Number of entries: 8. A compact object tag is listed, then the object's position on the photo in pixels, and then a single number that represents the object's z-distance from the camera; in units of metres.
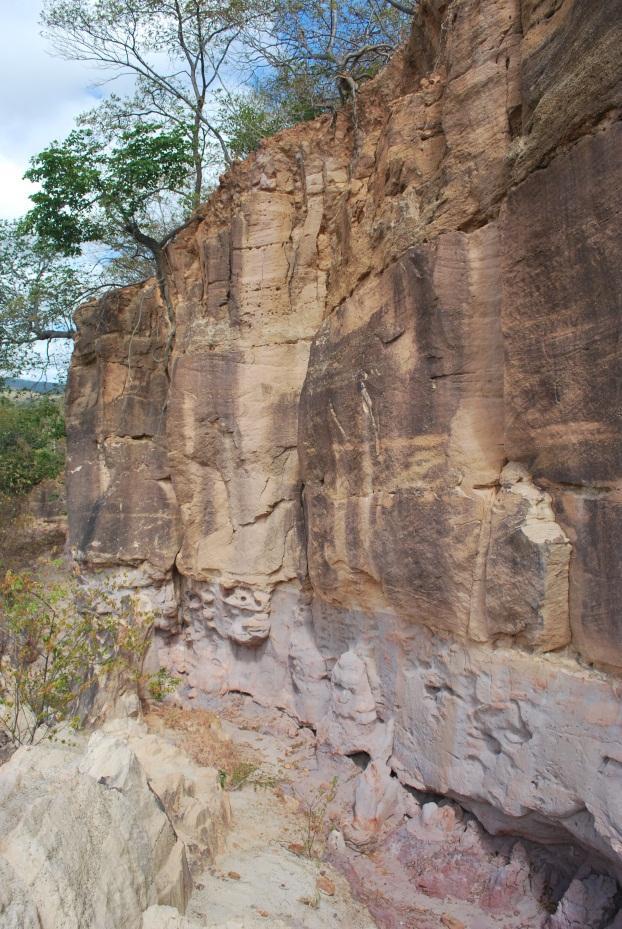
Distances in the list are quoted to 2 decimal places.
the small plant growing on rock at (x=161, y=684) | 8.31
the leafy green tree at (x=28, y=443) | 15.10
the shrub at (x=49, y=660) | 6.75
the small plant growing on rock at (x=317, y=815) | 6.21
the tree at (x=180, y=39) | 13.33
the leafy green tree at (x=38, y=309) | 12.71
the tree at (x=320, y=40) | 11.65
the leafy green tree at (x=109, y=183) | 10.30
